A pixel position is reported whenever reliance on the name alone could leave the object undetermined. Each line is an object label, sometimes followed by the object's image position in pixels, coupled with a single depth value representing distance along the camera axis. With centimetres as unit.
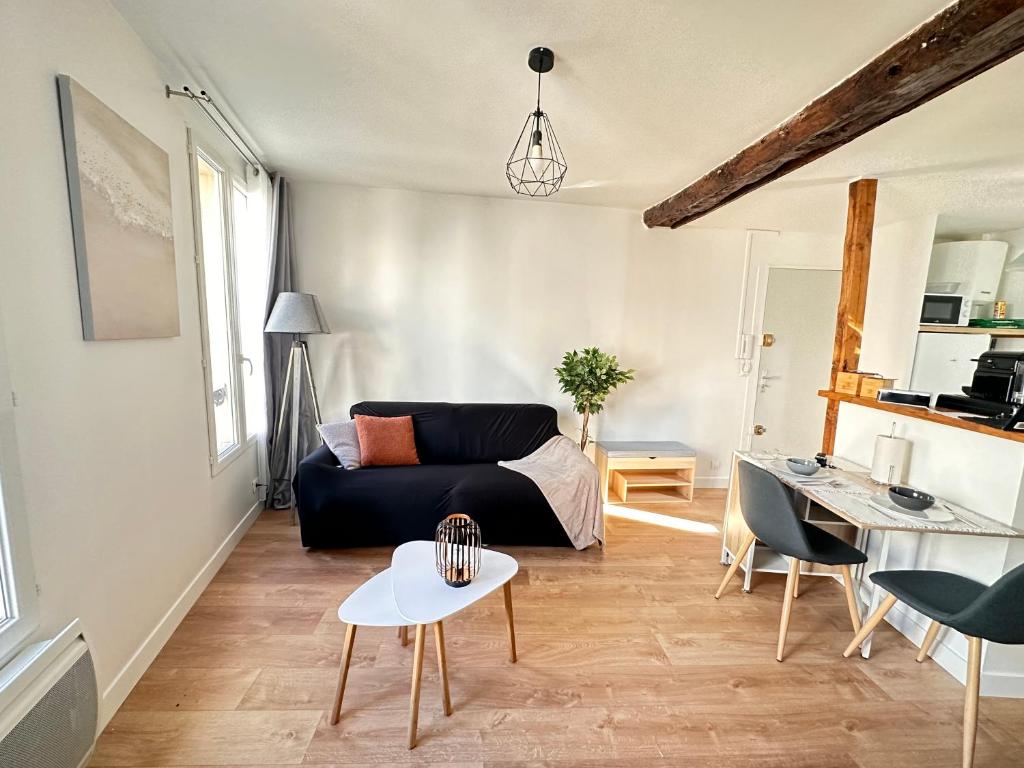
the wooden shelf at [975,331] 315
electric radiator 98
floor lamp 280
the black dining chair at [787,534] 181
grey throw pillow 282
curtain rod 189
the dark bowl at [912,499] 171
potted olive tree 338
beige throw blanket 263
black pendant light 164
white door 383
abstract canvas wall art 133
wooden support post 259
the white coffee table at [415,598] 135
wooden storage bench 349
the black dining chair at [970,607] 130
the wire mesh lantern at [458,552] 150
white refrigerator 326
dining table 161
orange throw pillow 291
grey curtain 302
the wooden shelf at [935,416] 162
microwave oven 331
